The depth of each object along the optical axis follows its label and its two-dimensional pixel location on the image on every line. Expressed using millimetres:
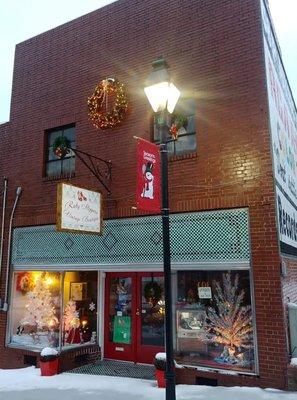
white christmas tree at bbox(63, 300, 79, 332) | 10649
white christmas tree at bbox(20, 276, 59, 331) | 10836
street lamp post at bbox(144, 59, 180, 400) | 5539
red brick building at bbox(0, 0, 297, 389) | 8156
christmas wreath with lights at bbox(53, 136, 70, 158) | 11015
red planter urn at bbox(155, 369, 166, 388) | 8172
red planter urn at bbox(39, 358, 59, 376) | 9477
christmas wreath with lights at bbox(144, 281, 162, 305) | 9828
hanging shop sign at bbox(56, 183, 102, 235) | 8395
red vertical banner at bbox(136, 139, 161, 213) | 6750
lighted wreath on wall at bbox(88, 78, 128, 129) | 10320
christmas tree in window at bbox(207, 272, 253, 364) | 8032
